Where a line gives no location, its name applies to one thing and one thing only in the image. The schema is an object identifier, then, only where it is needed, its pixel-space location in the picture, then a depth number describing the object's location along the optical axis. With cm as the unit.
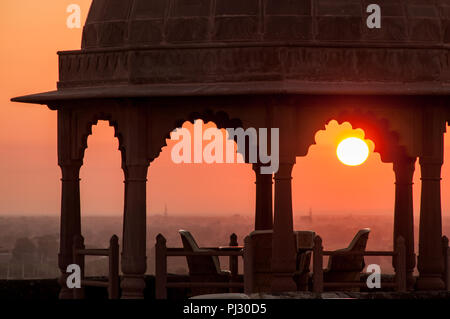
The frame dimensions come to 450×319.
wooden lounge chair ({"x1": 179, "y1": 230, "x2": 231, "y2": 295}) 3089
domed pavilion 2948
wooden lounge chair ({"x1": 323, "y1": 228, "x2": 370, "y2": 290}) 3138
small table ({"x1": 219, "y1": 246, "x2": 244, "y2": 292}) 3303
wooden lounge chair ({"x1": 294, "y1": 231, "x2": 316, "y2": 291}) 3099
